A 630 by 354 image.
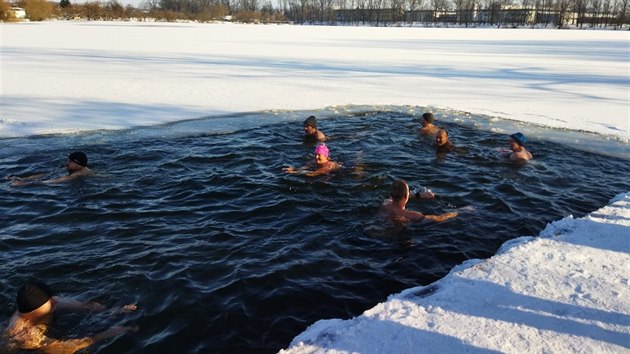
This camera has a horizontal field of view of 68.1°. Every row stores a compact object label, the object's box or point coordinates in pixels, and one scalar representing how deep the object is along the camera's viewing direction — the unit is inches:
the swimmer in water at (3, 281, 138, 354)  128.2
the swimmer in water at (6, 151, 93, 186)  247.8
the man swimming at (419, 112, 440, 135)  337.7
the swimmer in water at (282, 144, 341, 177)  260.0
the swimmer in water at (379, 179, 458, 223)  205.0
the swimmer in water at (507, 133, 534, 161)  281.1
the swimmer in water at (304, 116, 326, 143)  303.6
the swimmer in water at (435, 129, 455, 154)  301.0
